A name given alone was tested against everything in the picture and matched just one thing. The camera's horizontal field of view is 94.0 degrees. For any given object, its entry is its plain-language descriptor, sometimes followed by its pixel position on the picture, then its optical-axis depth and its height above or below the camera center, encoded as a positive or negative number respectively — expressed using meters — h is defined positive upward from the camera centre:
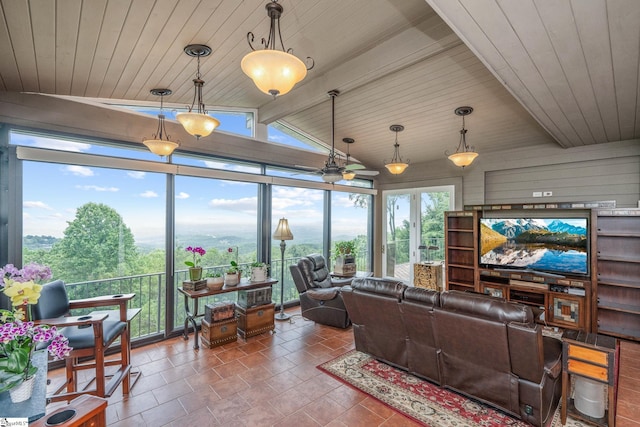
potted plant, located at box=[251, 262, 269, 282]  4.34 -0.85
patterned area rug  2.37 -1.64
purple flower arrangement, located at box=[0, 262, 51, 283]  1.63 -0.35
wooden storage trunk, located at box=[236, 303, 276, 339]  4.08 -1.48
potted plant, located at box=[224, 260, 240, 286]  4.06 -0.86
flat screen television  4.37 -0.49
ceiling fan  3.65 +0.55
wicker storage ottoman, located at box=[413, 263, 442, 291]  5.88 -1.23
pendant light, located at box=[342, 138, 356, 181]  4.24 +0.61
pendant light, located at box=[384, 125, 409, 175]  4.64 +1.15
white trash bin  2.34 -1.46
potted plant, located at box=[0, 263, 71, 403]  1.35 -0.63
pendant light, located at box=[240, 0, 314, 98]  1.73 +0.87
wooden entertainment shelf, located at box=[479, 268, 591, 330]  4.22 -1.23
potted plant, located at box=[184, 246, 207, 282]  3.81 -0.71
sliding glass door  6.19 -0.30
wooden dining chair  2.49 -1.08
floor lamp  4.64 -0.33
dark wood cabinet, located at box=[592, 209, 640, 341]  4.07 -0.84
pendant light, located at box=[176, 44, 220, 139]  2.56 +0.84
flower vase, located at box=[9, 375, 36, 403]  1.35 -0.81
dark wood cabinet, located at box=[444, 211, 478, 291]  5.54 -0.70
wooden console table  3.71 -1.01
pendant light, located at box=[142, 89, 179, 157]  3.13 +0.74
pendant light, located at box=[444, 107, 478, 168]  3.93 +0.77
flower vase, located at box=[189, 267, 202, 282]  3.81 -0.76
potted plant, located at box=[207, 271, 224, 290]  3.88 -0.88
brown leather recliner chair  4.32 -1.18
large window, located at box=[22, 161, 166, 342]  3.31 -0.20
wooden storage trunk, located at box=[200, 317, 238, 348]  3.77 -1.53
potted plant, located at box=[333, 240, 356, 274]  5.55 -0.83
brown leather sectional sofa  2.19 -1.09
